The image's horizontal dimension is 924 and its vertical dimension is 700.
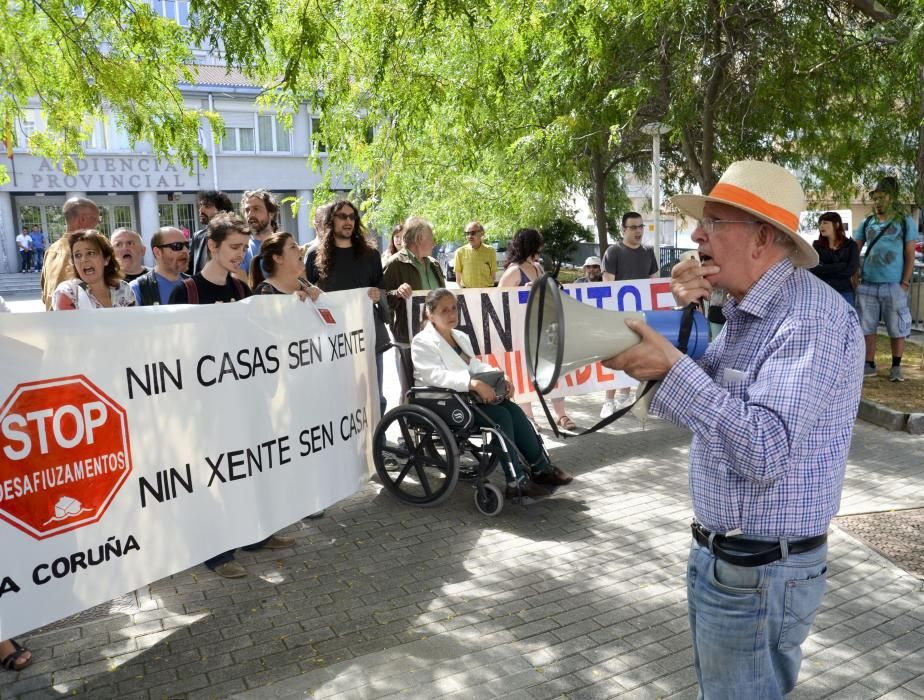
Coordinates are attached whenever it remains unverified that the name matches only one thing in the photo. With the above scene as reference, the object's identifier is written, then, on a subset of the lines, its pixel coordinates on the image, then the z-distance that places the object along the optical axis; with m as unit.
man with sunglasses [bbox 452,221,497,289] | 10.09
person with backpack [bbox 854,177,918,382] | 9.44
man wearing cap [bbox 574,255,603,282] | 11.20
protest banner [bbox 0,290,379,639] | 3.45
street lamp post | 11.90
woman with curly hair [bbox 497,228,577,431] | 7.95
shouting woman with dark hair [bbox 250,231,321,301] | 5.44
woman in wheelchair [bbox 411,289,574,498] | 5.61
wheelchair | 5.52
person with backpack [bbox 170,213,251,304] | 5.19
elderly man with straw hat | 1.91
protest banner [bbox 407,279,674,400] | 7.46
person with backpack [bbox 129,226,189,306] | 5.17
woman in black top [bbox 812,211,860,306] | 9.31
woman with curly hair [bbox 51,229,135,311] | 4.64
